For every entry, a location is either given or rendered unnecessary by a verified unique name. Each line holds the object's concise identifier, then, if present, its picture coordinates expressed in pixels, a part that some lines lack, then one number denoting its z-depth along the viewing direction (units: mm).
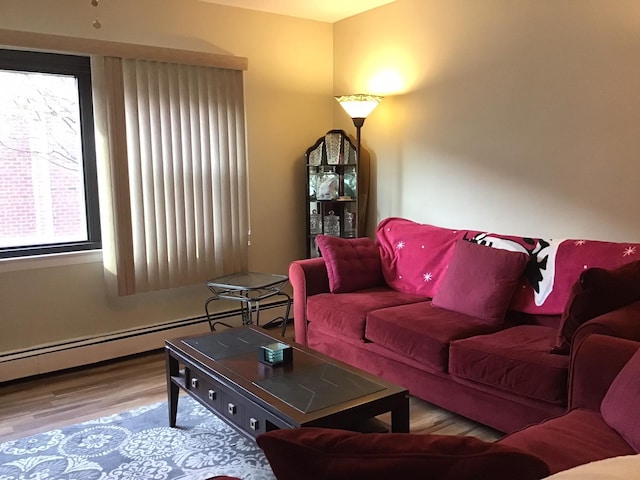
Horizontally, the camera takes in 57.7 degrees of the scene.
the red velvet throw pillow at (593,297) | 2381
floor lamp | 4141
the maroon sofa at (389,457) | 889
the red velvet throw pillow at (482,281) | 3027
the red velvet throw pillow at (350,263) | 3736
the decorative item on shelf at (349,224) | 4496
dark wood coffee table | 2049
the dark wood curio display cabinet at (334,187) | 4441
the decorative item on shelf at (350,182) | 4434
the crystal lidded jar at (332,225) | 4551
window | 3508
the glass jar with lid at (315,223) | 4566
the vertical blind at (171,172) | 3715
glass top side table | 3782
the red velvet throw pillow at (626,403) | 1721
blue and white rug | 2484
